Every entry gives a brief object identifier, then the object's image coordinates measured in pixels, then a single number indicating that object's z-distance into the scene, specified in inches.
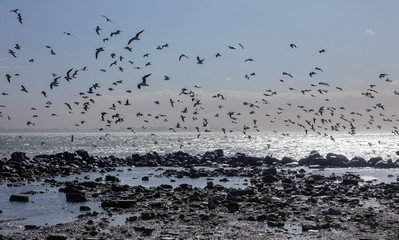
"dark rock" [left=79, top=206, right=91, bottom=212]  861.8
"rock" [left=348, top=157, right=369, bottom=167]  2192.9
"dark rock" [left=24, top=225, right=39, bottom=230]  688.9
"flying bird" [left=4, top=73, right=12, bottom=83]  1101.3
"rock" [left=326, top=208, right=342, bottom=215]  805.1
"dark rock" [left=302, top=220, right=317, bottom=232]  682.2
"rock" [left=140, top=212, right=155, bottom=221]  765.3
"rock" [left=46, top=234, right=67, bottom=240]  608.7
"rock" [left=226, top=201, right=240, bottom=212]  858.5
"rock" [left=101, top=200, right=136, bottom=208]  884.6
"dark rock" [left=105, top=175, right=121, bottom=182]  1453.0
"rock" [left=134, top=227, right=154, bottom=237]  653.3
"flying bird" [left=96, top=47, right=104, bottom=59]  1129.8
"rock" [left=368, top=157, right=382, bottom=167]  2193.5
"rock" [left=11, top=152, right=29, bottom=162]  1922.1
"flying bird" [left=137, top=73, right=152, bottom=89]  966.2
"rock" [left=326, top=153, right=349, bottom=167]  2188.1
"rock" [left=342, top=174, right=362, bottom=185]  1325.0
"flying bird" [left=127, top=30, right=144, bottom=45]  981.3
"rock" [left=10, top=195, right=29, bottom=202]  976.9
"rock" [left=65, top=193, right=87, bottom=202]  984.9
